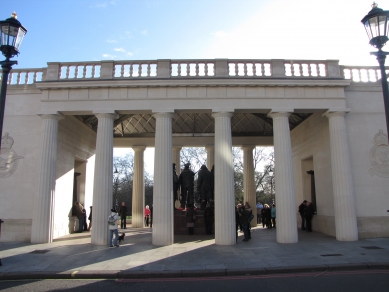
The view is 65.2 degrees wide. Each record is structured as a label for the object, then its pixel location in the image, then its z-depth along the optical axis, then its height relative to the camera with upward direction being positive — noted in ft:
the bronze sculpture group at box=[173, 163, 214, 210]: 61.82 +1.82
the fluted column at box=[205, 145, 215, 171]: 80.48 +11.03
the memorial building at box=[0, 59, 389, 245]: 49.85 +11.16
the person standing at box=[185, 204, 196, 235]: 57.16 -4.37
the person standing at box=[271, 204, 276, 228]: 68.73 -4.20
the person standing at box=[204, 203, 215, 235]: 57.57 -4.36
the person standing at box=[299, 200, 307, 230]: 61.35 -3.44
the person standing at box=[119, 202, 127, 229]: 70.75 -4.19
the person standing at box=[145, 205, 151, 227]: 82.48 -5.49
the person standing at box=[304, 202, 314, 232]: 61.05 -4.01
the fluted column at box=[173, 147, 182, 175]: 82.38 +10.32
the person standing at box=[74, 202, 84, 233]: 64.70 -3.93
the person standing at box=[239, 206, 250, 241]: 50.03 -4.14
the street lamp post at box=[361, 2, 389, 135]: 28.04 +15.22
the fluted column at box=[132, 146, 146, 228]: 77.41 +0.46
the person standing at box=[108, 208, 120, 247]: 45.47 -4.45
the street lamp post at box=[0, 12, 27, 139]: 29.78 +15.40
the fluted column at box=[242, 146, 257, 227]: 77.71 +4.03
